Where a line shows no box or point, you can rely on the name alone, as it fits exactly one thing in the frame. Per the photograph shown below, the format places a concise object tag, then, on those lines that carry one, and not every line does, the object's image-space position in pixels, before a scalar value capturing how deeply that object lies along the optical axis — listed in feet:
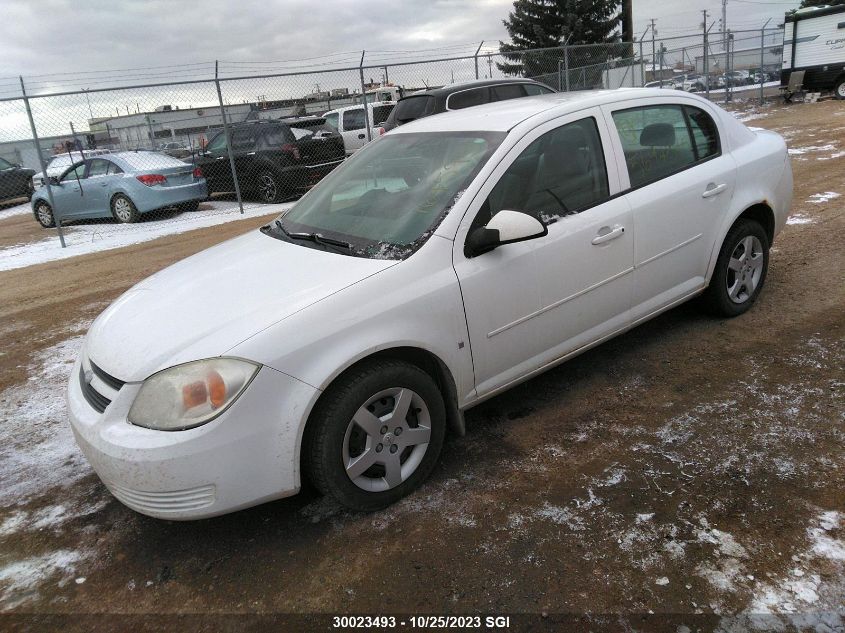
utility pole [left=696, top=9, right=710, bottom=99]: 67.77
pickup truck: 50.57
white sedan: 8.21
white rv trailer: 67.21
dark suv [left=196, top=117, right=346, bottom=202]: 41.47
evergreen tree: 112.27
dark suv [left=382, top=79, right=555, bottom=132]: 33.55
